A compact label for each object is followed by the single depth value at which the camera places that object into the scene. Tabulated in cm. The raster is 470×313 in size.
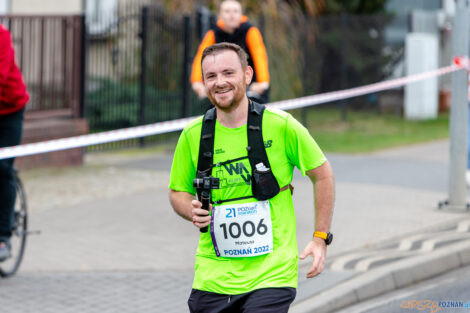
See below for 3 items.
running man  786
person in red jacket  1273
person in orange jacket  1655
